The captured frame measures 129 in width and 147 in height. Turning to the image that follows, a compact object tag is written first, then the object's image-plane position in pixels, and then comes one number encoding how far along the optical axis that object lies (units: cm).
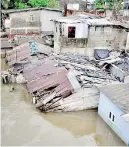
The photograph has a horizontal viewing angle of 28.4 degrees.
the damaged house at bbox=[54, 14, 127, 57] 2197
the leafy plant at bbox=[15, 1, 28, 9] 3174
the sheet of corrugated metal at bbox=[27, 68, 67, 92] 1603
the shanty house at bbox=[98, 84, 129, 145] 1214
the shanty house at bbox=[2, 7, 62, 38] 2814
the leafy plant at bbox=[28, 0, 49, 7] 3208
